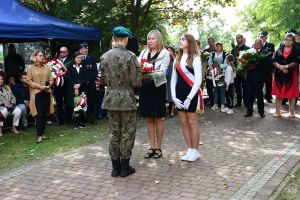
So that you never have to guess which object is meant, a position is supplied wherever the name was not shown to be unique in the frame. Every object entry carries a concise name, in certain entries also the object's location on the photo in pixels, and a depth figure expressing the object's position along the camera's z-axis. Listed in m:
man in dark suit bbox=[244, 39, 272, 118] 10.15
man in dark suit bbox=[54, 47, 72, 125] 10.31
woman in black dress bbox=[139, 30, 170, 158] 6.33
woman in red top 9.72
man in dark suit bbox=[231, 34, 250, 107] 11.58
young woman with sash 6.21
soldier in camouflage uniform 5.57
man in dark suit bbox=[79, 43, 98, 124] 9.74
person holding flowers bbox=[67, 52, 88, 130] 9.65
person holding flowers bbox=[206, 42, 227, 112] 11.25
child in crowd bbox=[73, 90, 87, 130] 9.62
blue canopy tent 9.10
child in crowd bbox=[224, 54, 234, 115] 11.16
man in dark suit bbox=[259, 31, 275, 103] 10.92
